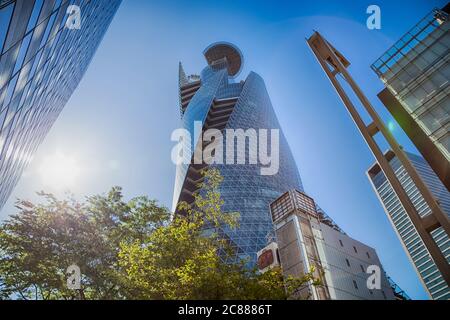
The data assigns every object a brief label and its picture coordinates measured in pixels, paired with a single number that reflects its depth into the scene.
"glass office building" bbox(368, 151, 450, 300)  88.01
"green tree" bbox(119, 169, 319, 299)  9.33
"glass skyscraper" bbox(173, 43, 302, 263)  66.25
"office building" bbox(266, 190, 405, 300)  28.78
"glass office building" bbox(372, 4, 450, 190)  13.94
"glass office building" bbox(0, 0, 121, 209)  7.98
